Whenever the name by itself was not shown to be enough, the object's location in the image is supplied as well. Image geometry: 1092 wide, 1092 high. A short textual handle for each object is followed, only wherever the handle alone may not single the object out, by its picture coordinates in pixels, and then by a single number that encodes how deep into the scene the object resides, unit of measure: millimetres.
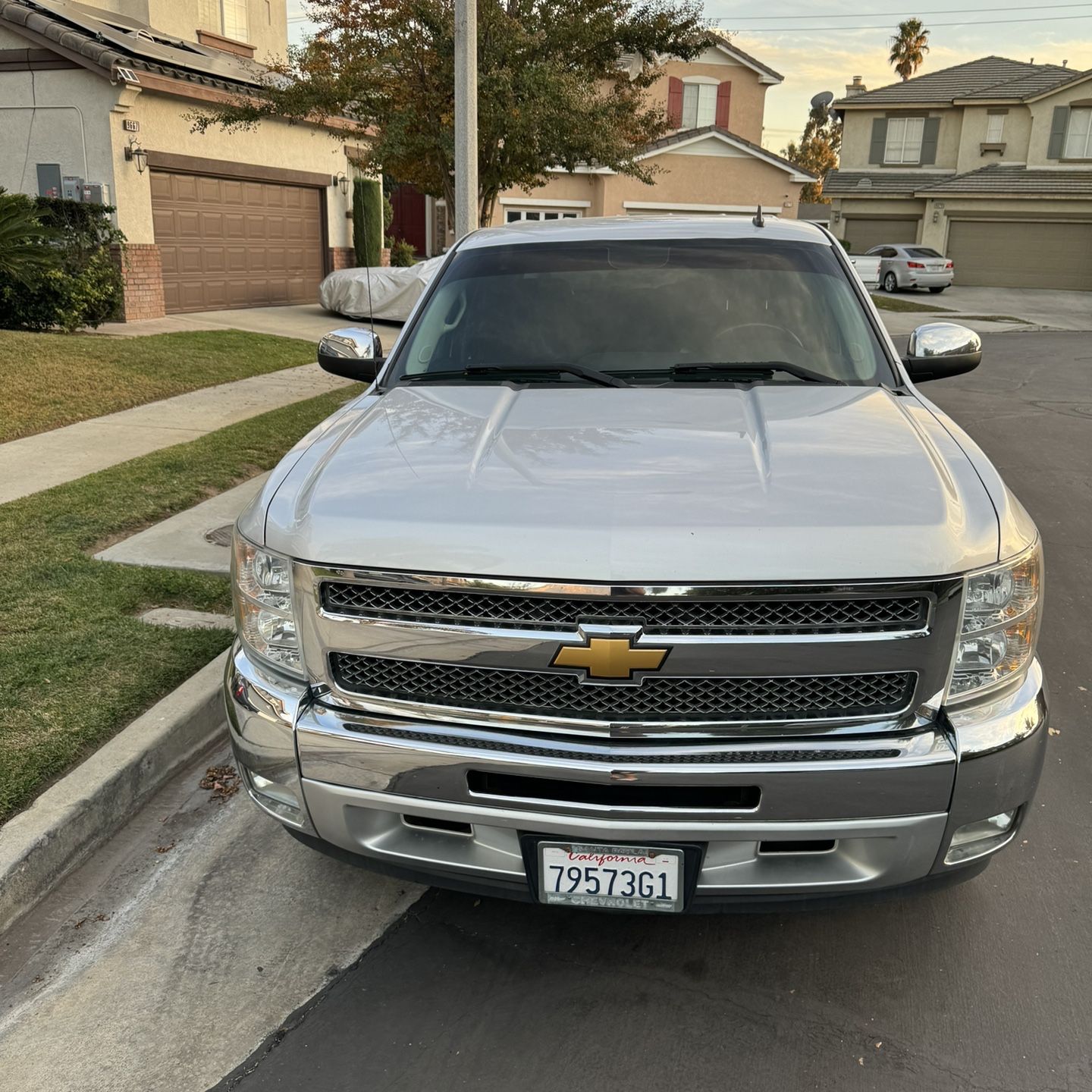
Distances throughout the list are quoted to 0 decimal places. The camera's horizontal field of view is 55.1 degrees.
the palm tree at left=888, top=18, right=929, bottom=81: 62250
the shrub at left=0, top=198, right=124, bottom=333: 12930
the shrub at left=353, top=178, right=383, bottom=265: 22375
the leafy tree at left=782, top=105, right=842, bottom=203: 72562
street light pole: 10492
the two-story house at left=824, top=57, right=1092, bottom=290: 39344
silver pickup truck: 2326
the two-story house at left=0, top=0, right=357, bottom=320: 16109
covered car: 17906
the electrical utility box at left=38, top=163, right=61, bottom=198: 16516
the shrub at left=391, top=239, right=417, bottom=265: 27656
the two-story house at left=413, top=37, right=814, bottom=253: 31312
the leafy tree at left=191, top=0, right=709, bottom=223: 13891
